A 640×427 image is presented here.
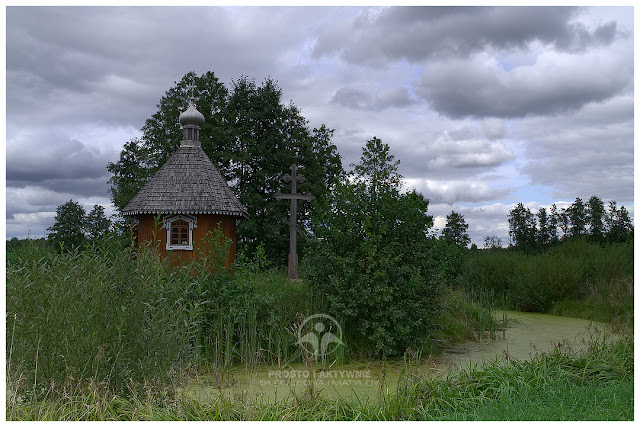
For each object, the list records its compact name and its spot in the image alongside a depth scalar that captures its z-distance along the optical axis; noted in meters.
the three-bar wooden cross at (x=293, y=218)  17.73
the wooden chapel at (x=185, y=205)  13.68
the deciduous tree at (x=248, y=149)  23.69
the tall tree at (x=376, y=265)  9.55
